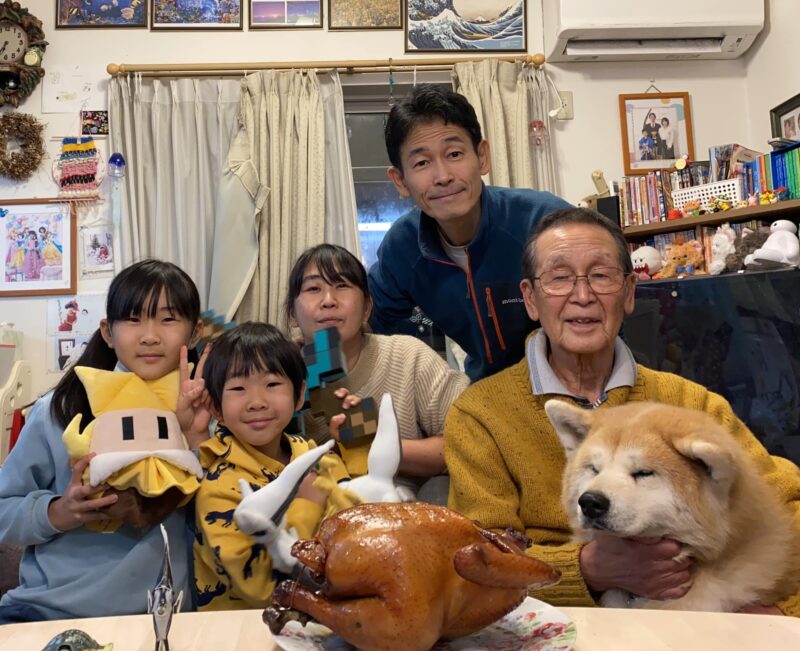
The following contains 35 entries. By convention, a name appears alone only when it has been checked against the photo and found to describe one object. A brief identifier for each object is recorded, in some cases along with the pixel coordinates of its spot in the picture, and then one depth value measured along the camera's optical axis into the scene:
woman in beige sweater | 1.67
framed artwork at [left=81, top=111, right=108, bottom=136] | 3.37
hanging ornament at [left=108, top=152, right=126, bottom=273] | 3.32
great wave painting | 3.46
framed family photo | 3.47
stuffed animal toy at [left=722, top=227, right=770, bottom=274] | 2.64
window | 3.57
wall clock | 3.29
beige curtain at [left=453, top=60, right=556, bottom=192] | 3.33
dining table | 0.66
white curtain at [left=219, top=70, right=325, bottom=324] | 3.25
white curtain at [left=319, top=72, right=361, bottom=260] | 3.35
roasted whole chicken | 0.56
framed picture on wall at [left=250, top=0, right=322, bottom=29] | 3.46
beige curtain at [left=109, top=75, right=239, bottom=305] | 3.29
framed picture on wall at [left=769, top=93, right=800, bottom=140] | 3.09
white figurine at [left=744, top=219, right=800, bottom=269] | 2.48
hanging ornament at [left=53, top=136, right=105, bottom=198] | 3.34
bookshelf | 2.65
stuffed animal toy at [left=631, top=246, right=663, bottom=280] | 3.00
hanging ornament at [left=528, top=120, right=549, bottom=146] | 3.41
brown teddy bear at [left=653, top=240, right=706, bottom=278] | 2.93
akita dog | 0.97
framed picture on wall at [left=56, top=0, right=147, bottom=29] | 3.40
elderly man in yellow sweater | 1.21
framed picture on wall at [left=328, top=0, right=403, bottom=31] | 3.46
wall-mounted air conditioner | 3.23
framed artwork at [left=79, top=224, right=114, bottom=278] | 3.36
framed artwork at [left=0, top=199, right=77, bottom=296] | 3.33
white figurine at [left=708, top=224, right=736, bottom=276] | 2.77
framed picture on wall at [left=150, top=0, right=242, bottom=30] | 3.43
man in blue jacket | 1.76
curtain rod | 3.35
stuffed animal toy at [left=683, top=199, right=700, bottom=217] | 2.95
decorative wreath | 3.30
